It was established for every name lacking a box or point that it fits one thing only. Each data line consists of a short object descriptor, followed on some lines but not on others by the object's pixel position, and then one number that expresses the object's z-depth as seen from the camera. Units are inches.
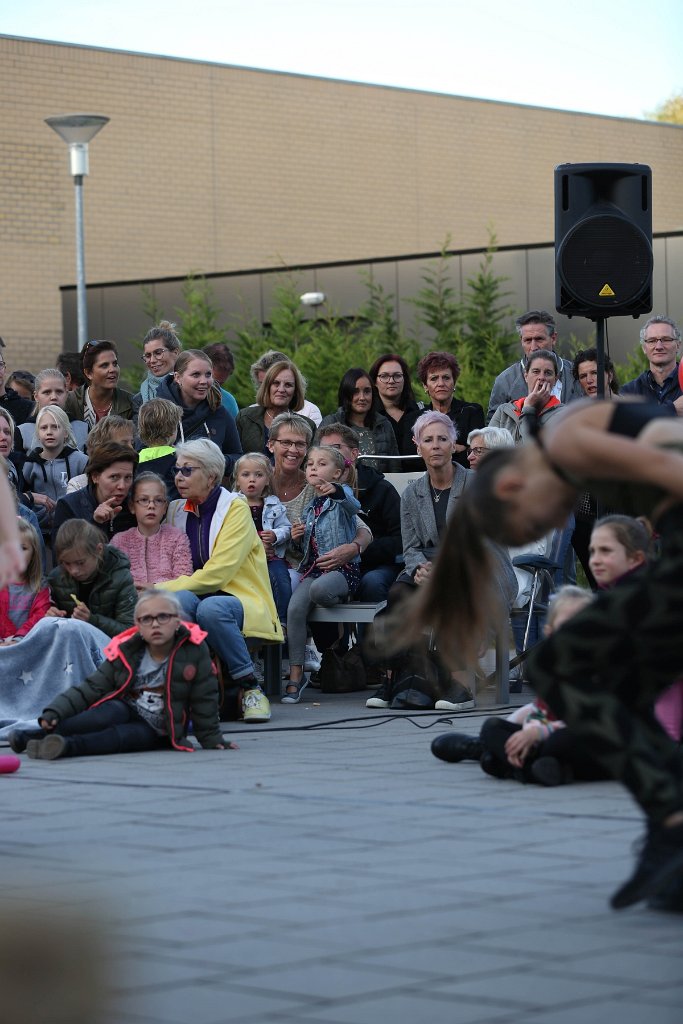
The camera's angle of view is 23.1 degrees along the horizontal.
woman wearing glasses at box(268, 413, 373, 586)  432.1
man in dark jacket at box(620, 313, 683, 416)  444.8
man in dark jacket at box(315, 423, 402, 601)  440.1
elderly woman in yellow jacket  373.1
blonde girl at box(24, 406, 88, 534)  430.9
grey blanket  354.3
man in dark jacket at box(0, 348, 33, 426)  493.0
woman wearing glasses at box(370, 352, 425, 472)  482.3
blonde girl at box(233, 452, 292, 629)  426.3
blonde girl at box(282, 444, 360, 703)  422.3
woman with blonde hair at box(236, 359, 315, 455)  472.1
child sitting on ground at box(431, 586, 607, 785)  273.0
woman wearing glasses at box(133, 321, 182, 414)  494.3
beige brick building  1079.6
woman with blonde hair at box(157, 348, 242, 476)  450.6
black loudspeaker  426.6
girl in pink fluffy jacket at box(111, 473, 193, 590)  386.9
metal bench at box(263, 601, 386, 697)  418.9
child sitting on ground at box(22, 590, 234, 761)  316.5
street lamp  808.9
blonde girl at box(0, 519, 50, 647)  362.9
